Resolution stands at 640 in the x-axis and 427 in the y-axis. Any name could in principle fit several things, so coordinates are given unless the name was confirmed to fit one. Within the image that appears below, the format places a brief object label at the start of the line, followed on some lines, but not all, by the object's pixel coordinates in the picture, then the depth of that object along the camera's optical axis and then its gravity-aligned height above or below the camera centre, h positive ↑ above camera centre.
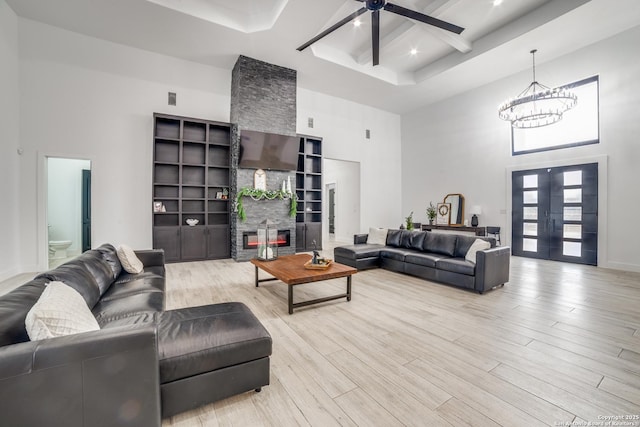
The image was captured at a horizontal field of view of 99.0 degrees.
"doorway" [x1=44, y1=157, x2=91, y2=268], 6.43 +0.16
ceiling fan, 3.70 +2.79
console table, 7.13 -0.43
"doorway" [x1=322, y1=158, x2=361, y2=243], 9.30 +0.50
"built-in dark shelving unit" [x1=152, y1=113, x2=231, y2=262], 5.91 +0.56
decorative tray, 3.63 -0.72
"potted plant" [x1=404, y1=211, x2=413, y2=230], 7.30 -0.33
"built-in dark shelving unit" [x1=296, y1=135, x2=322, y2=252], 7.56 +0.54
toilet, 5.96 -0.83
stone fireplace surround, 6.18 +2.19
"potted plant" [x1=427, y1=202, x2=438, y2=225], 8.27 -0.04
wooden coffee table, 3.20 -0.76
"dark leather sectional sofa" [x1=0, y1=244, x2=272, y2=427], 1.14 -0.78
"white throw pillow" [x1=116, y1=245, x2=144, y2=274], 3.27 -0.60
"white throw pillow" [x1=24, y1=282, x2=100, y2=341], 1.24 -0.52
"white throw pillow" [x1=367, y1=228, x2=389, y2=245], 6.00 -0.54
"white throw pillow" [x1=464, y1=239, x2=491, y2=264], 4.14 -0.53
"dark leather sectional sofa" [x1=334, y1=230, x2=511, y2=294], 4.00 -0.77
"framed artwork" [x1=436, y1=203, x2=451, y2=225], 8.27 -0.03
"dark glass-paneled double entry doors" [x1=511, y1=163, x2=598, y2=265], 5.76 +0.01
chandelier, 5.20 +2.21
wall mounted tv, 6.16 +1.44
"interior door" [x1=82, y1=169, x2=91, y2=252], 6.63 -0.06
